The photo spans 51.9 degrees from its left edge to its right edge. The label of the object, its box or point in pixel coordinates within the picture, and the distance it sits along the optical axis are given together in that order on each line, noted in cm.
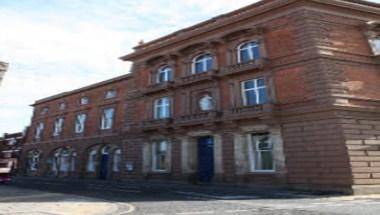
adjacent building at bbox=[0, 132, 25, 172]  4697
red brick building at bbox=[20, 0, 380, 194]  2042
